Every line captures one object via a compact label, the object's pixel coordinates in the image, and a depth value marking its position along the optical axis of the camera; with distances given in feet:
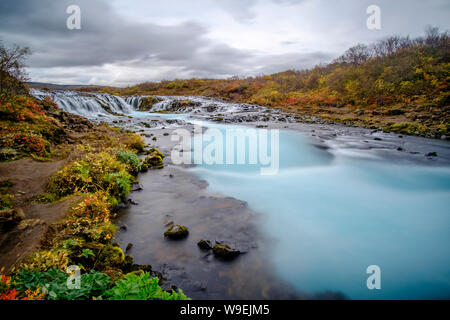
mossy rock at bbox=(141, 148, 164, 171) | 32.91
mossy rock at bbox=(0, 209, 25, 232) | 12.54
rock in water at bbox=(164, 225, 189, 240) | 17.89
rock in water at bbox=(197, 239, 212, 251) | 16.76
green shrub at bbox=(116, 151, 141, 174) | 29.84
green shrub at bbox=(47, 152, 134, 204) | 19.84
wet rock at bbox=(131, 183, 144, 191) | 26.01
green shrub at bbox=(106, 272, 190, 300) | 9.37
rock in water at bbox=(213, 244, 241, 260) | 15.90
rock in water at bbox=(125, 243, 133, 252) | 16.46
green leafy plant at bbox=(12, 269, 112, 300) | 8.83
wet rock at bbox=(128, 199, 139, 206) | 22.95
